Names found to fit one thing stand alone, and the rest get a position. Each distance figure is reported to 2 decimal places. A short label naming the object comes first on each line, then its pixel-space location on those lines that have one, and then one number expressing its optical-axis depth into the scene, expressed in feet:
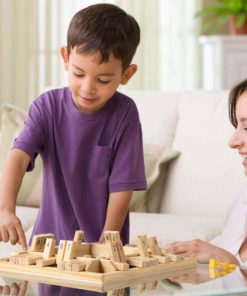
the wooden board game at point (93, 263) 5.03
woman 5.98
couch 10.01
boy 6.54
